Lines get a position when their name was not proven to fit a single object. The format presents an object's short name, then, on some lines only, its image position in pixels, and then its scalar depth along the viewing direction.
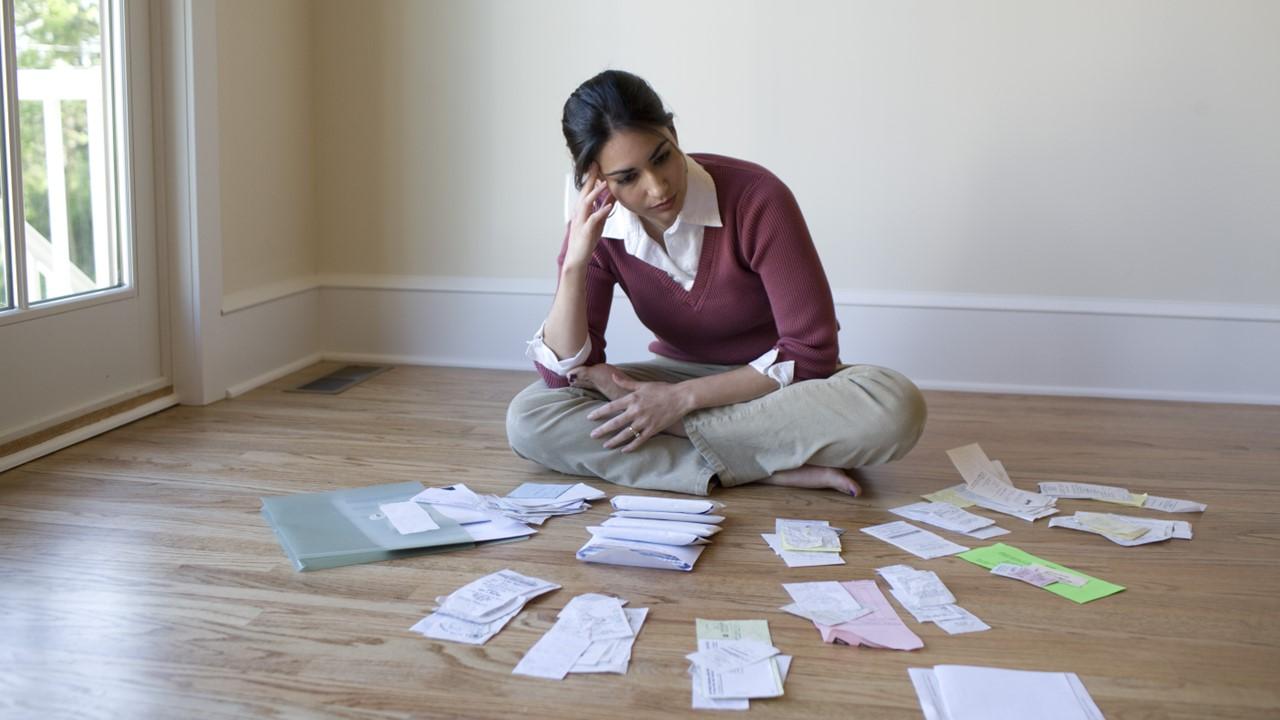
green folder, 2.04
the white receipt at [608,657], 1.61
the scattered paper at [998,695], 1.49
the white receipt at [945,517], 2.27
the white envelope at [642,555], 2.01
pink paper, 1.70
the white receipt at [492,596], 1.79
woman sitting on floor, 2.37
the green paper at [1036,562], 1.93
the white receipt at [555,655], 1.60
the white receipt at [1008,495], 2.41
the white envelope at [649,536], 2.09
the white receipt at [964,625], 1.77
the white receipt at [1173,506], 2.44
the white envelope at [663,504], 2.27
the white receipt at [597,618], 1.73
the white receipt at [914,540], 2.12
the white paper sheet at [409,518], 2.16
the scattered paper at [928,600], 1.79
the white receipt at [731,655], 1.62
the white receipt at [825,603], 1.79
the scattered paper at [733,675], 1.53
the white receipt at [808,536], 2.11
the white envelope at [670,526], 2.13
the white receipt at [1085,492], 2.50
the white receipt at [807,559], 2.04
